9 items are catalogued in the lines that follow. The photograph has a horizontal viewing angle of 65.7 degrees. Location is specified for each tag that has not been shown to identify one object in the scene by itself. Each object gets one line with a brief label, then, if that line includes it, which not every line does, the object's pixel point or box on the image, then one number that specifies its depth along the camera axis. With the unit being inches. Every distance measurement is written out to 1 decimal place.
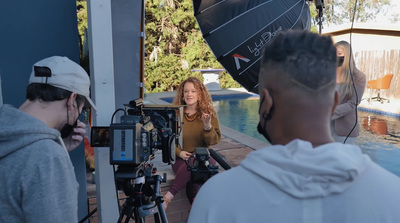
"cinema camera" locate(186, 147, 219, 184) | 57.2
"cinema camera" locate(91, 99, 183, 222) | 52.3
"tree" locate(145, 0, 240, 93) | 531.8
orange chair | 405.7
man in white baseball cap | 35.5
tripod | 58.7
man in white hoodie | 22.9
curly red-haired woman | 95.5
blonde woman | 94.3
